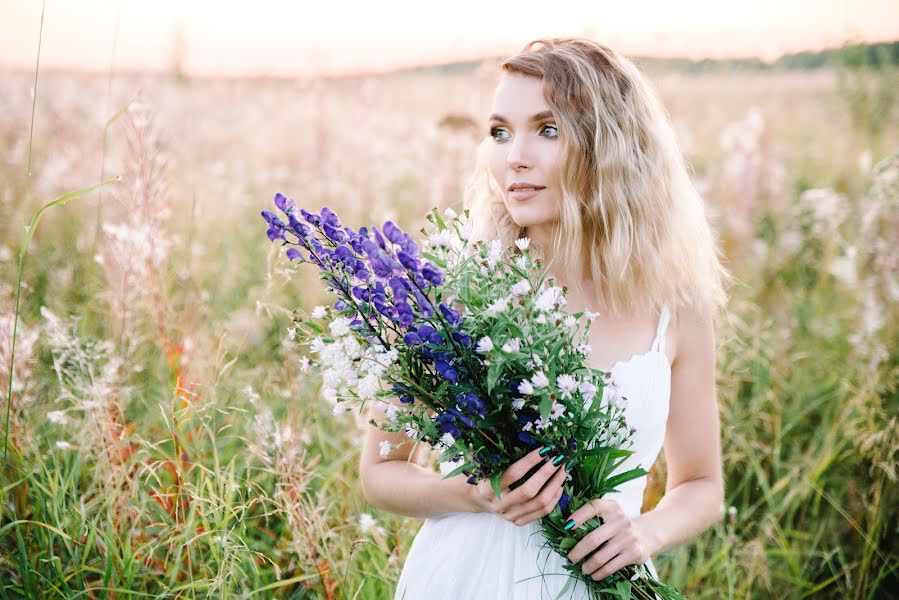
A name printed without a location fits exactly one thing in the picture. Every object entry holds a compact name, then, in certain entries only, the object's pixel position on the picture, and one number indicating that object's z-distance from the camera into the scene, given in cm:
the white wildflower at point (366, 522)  213
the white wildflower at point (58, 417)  209
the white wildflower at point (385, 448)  134
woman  173
